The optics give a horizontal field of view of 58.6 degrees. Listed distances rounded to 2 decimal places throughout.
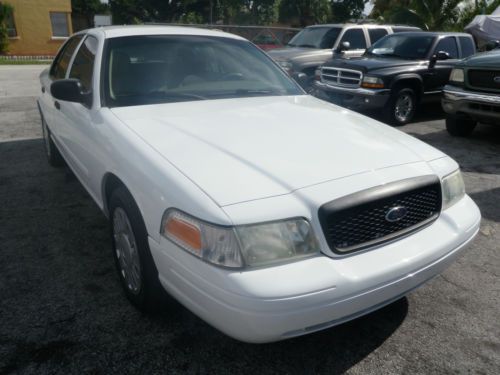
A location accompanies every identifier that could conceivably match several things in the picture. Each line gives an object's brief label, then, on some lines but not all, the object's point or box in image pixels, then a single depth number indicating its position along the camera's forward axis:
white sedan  1.92
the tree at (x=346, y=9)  41.97
